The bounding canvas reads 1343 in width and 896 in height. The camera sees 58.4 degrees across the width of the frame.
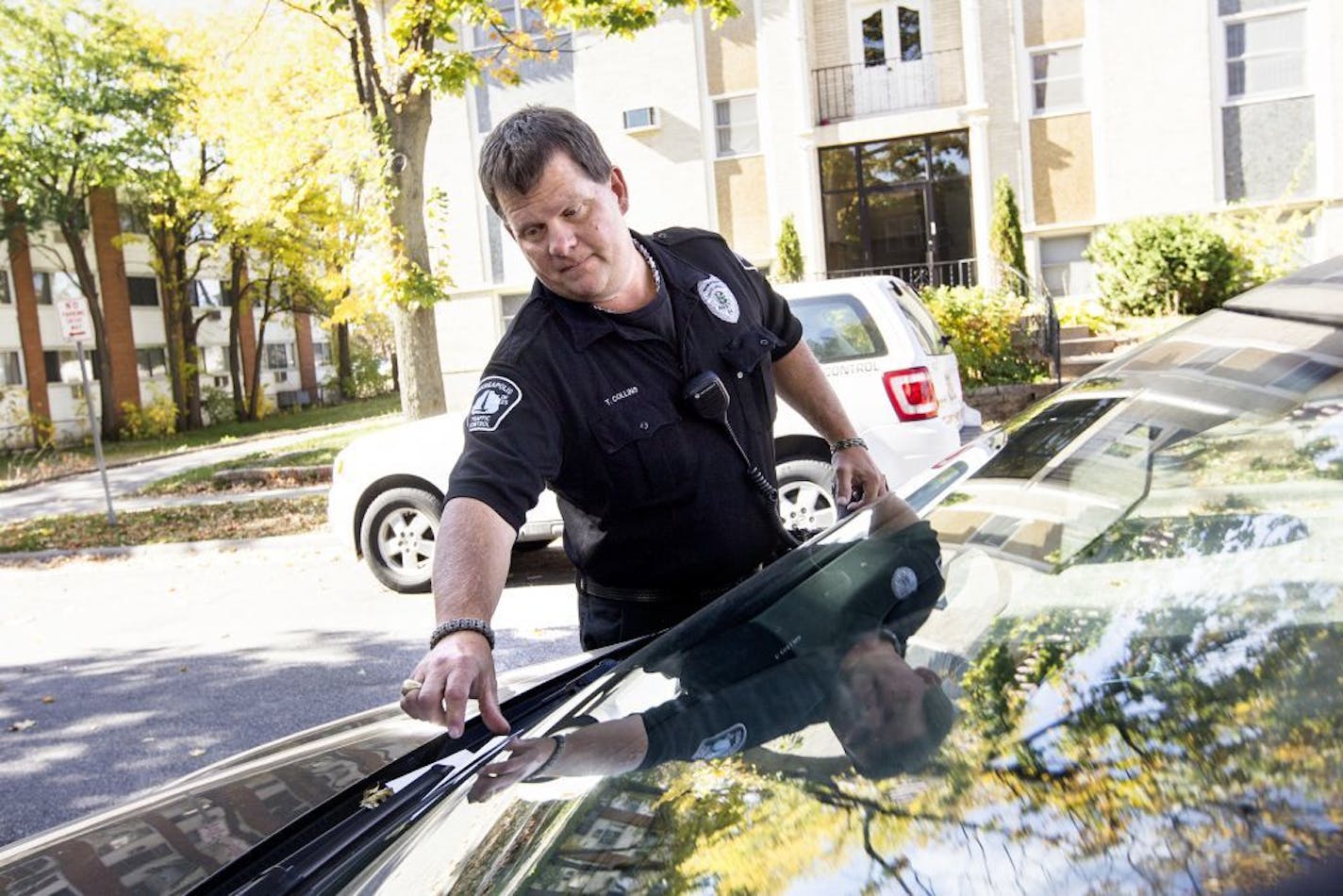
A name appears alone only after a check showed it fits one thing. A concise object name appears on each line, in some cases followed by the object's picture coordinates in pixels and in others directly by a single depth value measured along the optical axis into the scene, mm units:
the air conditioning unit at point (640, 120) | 22156
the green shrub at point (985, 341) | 14117
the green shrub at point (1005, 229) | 19422
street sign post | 12180
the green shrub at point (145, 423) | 32125
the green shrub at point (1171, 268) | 16266
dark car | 1051
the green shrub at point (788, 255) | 20953
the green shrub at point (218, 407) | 36156
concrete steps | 15203
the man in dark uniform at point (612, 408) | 2166
